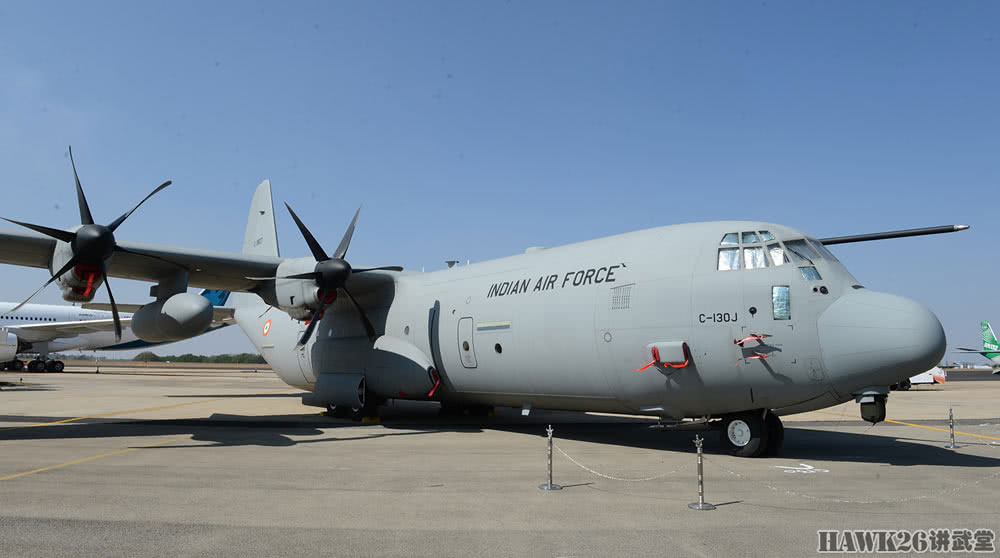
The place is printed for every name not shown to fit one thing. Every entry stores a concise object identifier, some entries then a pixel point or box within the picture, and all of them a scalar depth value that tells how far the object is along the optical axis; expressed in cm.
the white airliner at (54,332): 4650
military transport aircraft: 1054
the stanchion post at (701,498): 754
